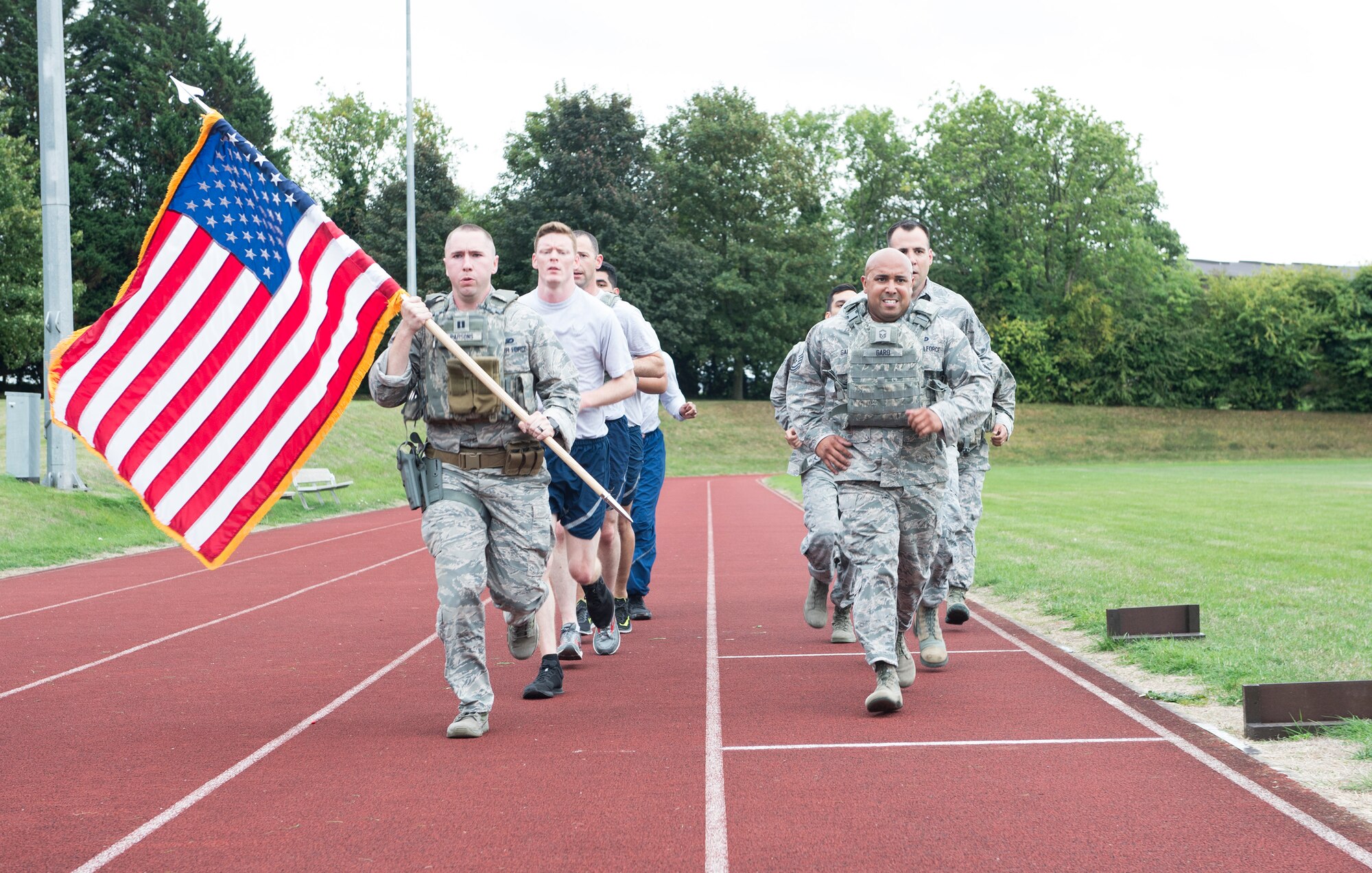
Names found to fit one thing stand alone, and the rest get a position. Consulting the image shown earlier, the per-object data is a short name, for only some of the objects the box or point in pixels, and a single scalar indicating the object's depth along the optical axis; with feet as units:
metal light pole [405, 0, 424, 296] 91.66
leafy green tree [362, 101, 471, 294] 177.68
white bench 77.17
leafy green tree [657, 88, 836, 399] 205.98
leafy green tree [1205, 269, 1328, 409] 207.92
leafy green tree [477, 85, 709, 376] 186.39
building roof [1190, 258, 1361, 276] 314.55
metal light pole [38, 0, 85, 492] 57.77
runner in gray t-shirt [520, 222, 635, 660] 23.47
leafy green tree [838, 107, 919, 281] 228.84
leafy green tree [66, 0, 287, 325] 168.76
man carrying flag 18.72
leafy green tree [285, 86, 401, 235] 228.02
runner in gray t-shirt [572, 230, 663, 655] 25.98
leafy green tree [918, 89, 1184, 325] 213.66
